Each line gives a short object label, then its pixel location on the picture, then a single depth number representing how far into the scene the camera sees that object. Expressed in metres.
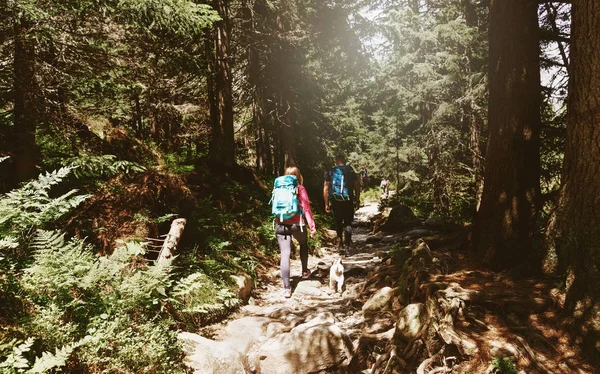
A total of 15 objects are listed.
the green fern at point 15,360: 2.42
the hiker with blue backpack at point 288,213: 5.84
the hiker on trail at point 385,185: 28.94
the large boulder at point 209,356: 3.58
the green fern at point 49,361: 2.50
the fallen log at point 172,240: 4.99
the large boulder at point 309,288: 6.22
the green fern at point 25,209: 3.73
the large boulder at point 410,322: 3.83
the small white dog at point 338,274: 6.20
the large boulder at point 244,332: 4.20
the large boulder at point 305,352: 3.75
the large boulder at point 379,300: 5.09
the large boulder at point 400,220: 13.61
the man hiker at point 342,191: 8.39
